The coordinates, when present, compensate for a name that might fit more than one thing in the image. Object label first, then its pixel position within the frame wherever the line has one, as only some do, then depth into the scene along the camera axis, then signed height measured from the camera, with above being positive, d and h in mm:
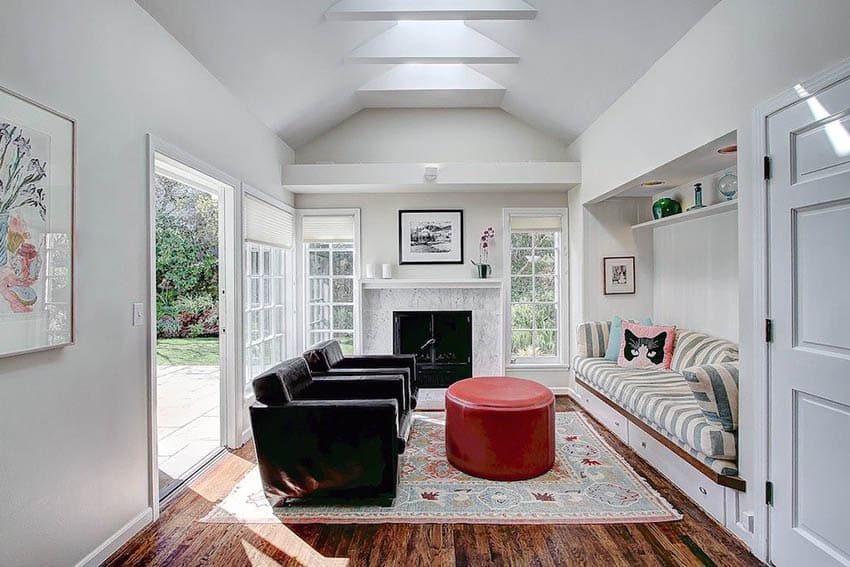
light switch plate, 2457 -142
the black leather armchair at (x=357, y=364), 3609 -637
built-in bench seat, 2424 -826
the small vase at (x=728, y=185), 3408 +724
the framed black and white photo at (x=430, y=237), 5277 +544
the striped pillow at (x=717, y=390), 2396 -541
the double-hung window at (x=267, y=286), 4039 +5
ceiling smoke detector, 4750 +1147
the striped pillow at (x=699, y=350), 3416 -500
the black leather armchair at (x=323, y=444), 2582 -865
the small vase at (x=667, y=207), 4254 +702
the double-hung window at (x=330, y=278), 5336 +94
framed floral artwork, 1698 +240
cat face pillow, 4078 -541
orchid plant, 5242 +469
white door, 1786 -176
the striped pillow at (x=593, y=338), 4566 -511
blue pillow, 4371 -509
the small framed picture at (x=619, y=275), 4801 +102
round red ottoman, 2990 -950
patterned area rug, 2582 -1246
